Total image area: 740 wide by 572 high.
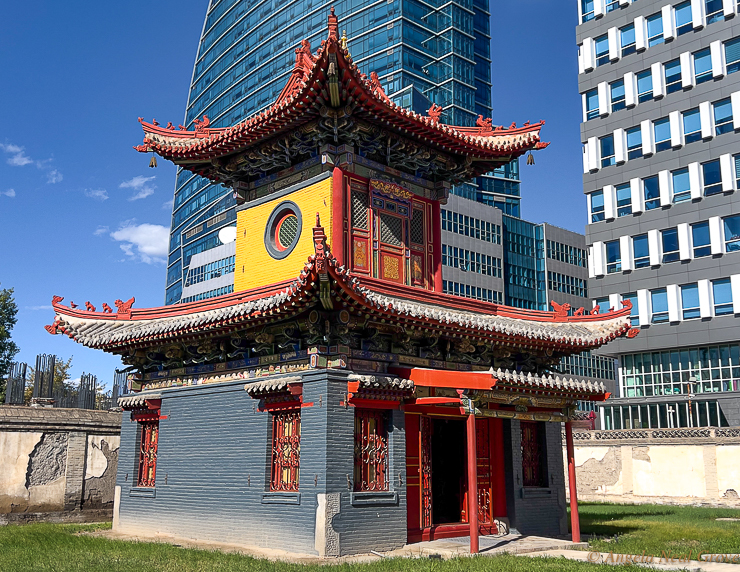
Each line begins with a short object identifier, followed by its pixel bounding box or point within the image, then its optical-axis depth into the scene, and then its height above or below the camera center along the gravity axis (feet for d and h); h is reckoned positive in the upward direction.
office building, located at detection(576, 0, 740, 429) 127.65 +45.38
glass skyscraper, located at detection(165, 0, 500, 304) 249.14 +134.77
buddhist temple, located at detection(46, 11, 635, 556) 50.19 +7.29
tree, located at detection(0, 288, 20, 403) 140.39 +23.44
